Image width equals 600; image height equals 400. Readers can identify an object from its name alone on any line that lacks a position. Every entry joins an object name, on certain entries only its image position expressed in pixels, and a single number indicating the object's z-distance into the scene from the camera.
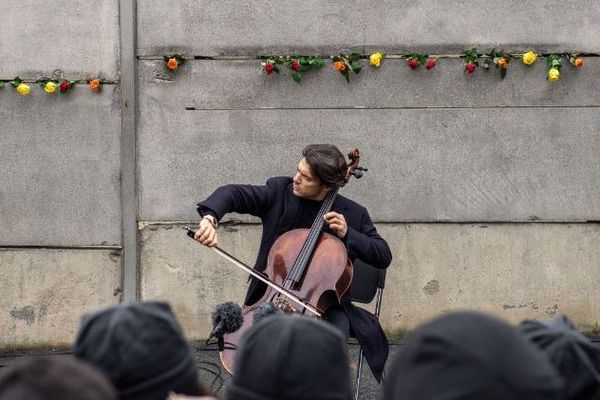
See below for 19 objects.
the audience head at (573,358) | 4.35
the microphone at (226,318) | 7.73
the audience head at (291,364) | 4.28
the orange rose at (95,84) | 11.83
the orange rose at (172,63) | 11.83
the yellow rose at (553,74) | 11.73
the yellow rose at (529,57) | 11.77
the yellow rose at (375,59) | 11.80
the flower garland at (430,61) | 11.79
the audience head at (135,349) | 4.32
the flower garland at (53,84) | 11.83
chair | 9.74
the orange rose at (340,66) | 11.73
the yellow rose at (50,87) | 11.79
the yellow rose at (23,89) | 11.84
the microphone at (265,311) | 7.67
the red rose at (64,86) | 11.80
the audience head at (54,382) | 3.25
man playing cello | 8.85
